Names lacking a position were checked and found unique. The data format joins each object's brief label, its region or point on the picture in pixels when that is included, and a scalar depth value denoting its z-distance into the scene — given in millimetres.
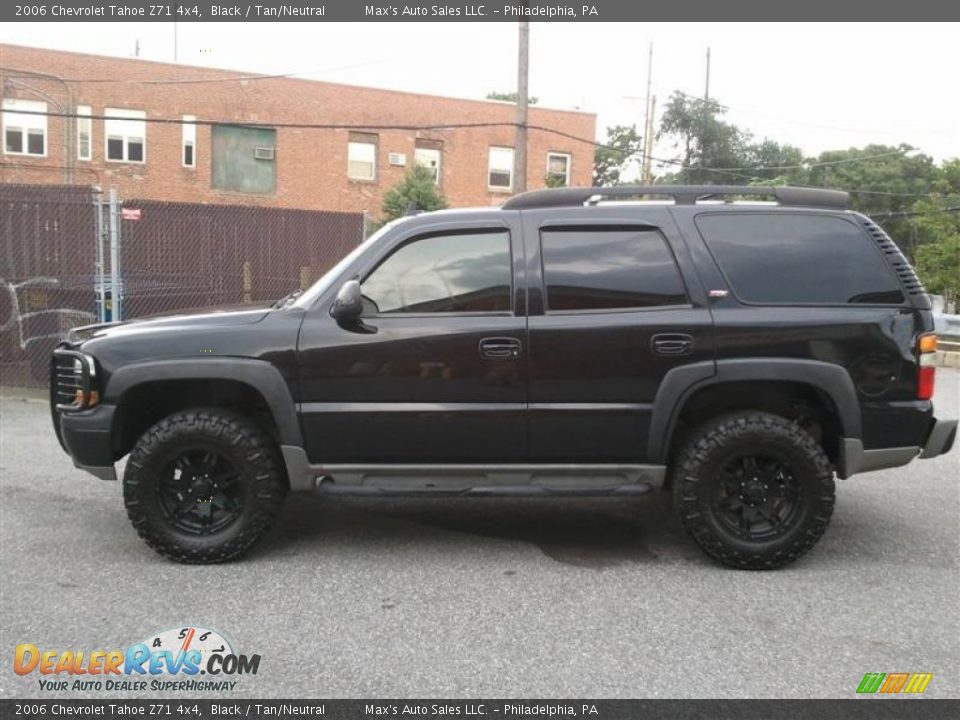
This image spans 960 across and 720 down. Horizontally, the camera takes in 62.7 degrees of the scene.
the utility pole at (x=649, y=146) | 32416
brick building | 27094
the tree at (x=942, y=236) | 22297
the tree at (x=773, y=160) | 37906
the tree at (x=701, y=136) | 38219
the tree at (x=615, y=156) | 47656
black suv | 4141
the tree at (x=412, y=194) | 25719
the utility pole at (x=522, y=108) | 16734
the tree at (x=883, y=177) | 42594
